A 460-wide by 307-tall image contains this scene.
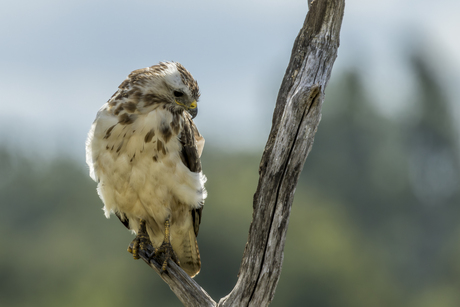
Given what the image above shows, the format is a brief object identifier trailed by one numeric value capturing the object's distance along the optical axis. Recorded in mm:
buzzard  11789
